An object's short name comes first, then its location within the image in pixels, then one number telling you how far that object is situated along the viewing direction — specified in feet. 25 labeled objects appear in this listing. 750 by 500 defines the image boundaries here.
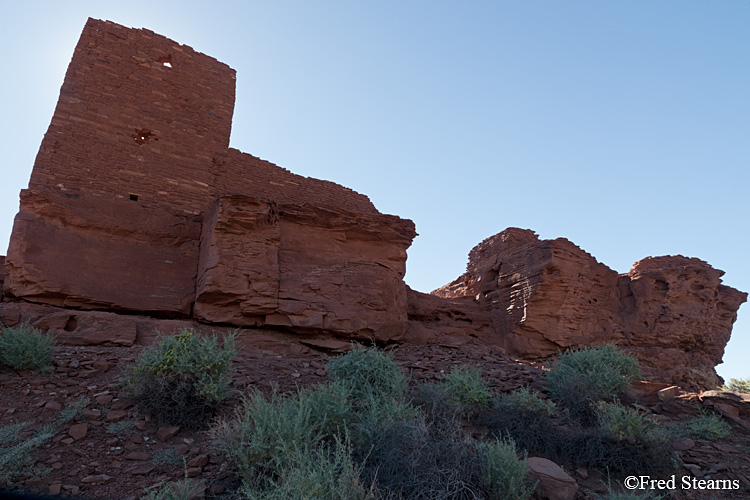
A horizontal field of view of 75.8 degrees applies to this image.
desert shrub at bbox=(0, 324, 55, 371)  18.43
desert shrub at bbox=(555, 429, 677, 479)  17.10
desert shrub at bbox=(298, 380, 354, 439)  15.34
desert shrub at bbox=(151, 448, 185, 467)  14.17
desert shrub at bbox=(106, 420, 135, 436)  15.57
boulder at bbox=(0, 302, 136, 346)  22.81
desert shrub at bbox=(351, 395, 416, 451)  14.60
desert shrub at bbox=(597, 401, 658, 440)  18.07
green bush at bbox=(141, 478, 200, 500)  11.69
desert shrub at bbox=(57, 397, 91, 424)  15.75
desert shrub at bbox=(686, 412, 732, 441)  19.20
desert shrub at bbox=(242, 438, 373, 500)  10.86
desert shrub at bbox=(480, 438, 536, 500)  13.33
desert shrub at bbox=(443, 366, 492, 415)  20.04
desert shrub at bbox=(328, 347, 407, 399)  19.58
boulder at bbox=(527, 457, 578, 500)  14.56
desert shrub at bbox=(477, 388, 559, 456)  18.20
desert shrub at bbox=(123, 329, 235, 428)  16.70
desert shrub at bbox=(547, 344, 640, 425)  21.20
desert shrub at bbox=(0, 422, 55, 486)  12.35
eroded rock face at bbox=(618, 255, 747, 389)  39.34
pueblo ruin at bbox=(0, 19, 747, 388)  25.93
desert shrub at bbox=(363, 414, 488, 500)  12.95
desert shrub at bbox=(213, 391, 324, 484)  13.01
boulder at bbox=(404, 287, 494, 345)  34.55
